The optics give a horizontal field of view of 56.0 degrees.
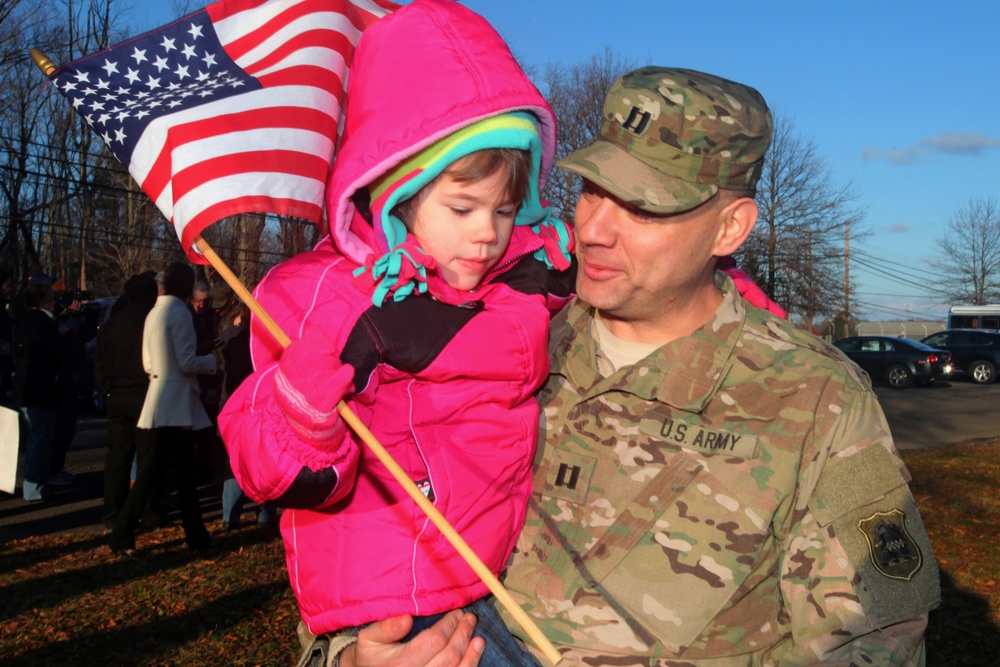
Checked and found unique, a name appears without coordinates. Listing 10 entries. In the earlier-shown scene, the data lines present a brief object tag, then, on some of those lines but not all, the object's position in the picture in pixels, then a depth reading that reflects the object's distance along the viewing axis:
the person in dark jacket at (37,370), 9.19
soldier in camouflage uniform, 2.13
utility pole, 48.73
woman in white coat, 7.64
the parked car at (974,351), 29.73
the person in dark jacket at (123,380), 8.02
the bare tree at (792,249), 40.81
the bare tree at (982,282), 65.25
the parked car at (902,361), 26.88
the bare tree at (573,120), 29.06
